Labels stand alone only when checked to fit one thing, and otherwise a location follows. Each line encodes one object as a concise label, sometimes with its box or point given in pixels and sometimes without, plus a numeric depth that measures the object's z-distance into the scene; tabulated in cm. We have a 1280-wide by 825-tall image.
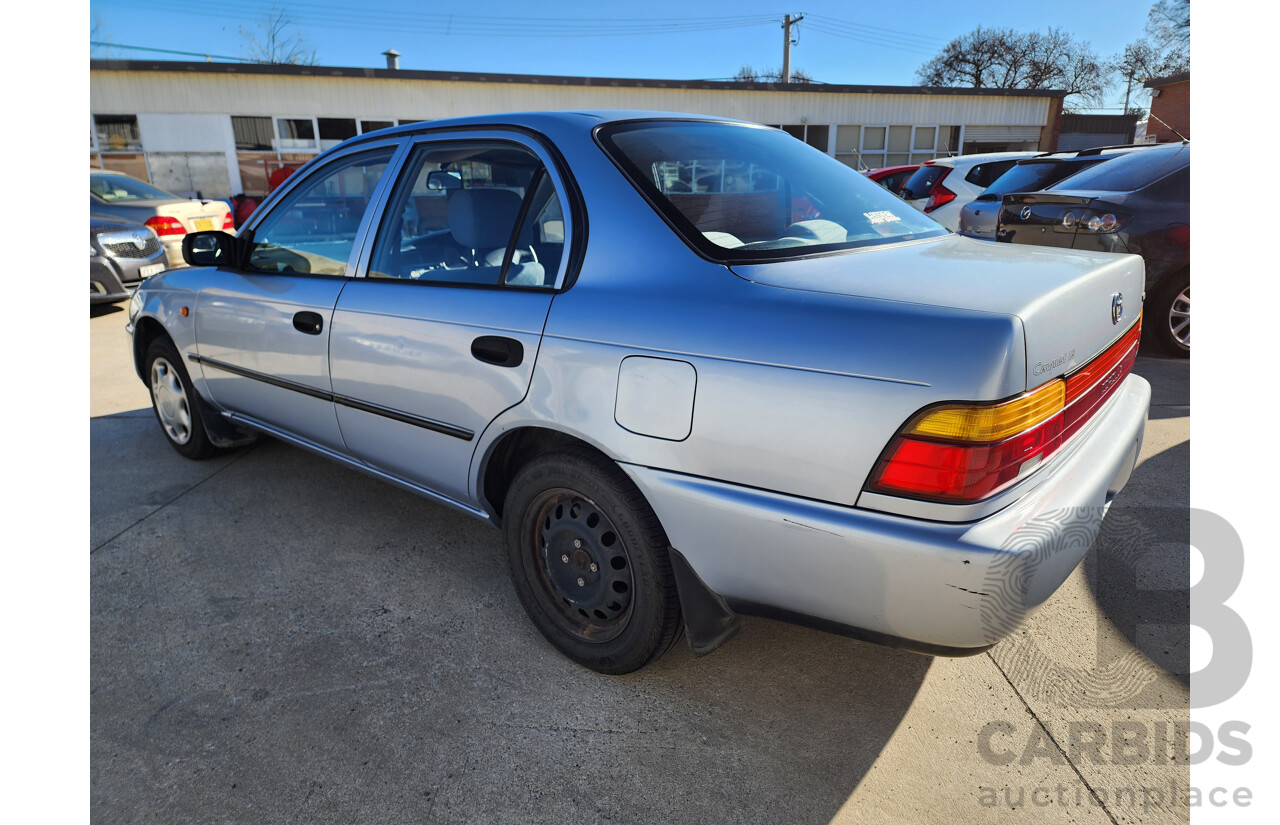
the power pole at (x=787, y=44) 3647
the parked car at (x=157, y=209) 911
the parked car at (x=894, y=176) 1072
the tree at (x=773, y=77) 3967
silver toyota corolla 153
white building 2005
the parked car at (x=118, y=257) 804
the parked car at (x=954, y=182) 839
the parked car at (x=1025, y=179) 666
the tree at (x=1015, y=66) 4619
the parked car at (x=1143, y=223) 501
